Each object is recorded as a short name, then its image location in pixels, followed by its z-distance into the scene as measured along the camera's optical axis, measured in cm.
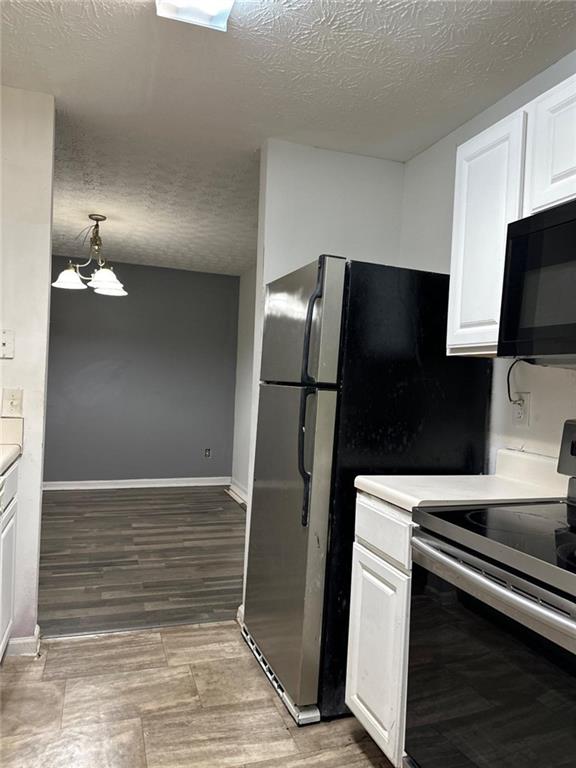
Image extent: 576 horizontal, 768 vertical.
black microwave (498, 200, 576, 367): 149
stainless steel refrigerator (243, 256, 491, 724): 201
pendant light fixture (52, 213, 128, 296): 368
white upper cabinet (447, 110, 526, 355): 178
